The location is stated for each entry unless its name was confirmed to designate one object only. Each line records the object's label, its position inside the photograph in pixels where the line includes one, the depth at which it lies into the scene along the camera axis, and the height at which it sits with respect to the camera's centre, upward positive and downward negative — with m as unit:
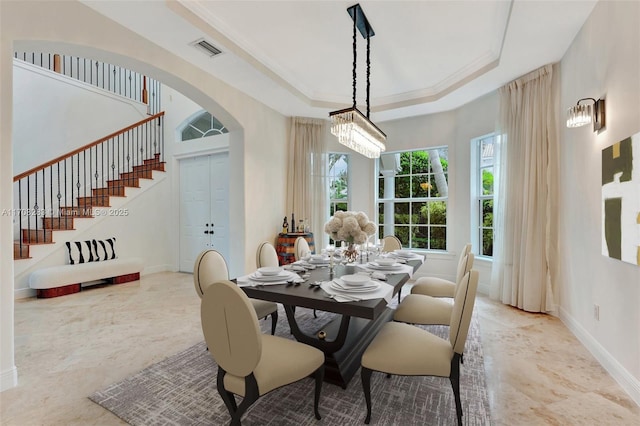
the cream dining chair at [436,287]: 2.79 -0.75
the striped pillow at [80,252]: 4.64 -0.69
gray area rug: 1.65 -1.17
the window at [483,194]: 4.34 +0.24
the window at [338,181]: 5.52 +0.53
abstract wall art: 1.82 +0.07
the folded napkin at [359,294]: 1.65 -0.49
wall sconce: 2.29 +0.76
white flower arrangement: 2.24 -0.14
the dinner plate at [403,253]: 2.95 -0.44
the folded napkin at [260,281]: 1.97 -0.49
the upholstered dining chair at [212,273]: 2.27 -0.51
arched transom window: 5.75 +1.66
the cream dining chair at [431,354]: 1.52 -0.77
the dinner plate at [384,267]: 2.38 -0.47
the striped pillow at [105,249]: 4.94 -0.68
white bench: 4.05 -0.99
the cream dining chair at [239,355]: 1.30 -0.67
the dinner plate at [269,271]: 2.09 -0.44
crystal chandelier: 2.62 +0.80
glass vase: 2.44 -0.35
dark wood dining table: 1.59 -0.70
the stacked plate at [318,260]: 2.60 -0.45
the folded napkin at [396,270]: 2.31 -0.48
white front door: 5.50 +0.06
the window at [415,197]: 4.92 +0.22
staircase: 4.70 +0.53
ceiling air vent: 2.85 +1.61
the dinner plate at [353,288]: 1.73 -0.47
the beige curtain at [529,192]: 3.30 +0.22
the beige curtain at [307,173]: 5.05 +0.63
